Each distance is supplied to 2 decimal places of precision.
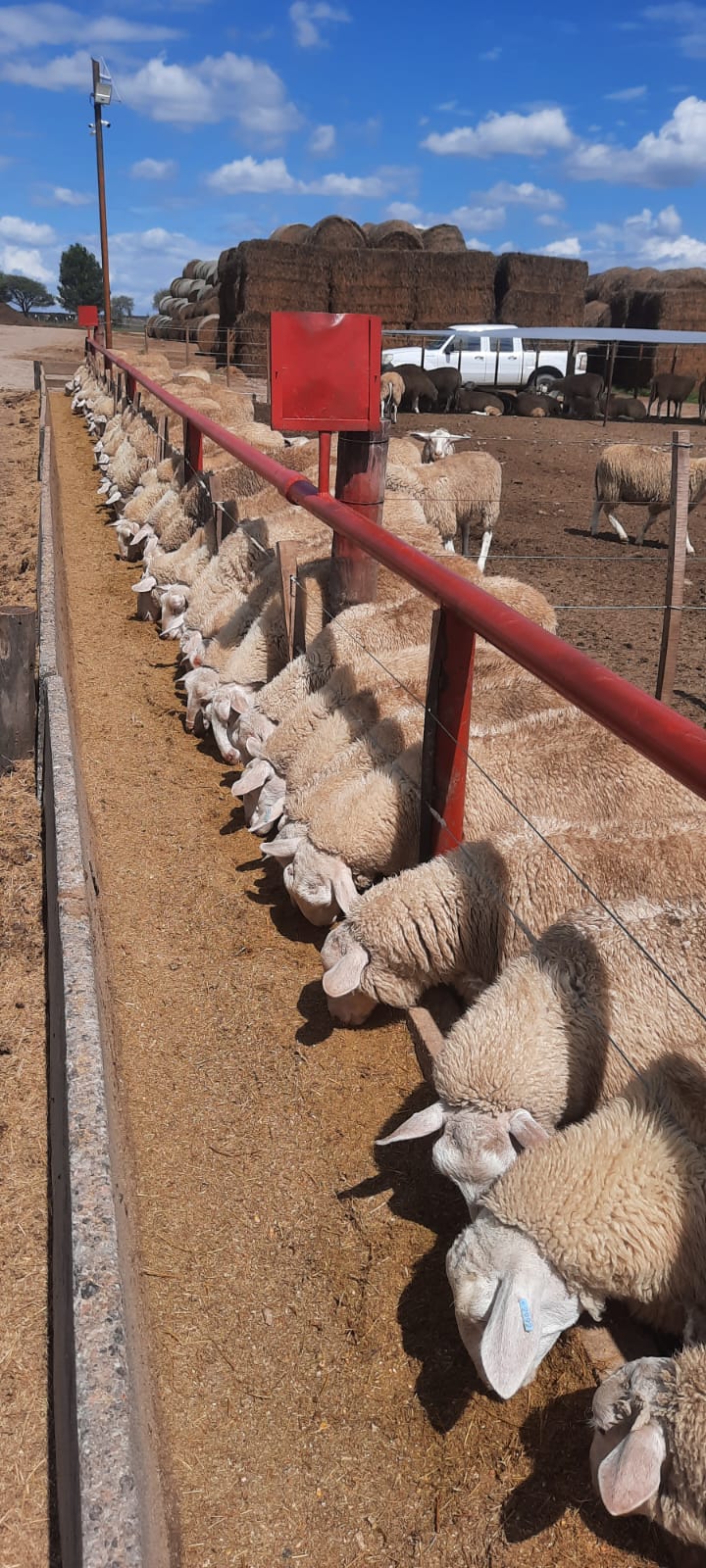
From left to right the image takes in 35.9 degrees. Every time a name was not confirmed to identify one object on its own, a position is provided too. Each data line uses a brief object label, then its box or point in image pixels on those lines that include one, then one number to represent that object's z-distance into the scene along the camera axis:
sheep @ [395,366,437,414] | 24.02
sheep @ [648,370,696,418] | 26.48
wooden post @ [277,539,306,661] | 5.80
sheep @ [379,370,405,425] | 21.64
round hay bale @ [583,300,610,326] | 36.88
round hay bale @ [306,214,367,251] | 31.30
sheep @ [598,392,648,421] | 26.50
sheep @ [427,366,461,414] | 24.88
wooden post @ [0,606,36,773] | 5.56
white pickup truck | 27.39
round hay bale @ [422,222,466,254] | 36.19
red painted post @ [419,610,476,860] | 3.52
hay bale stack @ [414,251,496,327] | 30.73
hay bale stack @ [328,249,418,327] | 29.56
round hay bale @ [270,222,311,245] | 33.50
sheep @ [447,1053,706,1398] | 2.27
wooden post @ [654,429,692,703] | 6.06
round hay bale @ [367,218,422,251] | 32.88
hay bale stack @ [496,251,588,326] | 32.22
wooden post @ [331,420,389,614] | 5.04
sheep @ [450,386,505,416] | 25.19
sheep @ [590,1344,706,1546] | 1.87
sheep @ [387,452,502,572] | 10.07
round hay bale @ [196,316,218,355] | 32.12
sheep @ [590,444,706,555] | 12.26
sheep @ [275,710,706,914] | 3.58
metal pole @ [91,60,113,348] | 25.55
